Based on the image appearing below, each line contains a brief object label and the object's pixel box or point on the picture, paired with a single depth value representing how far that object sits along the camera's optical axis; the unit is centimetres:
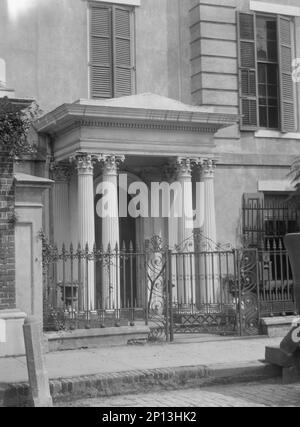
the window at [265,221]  1511
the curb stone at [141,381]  732
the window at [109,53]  1438
